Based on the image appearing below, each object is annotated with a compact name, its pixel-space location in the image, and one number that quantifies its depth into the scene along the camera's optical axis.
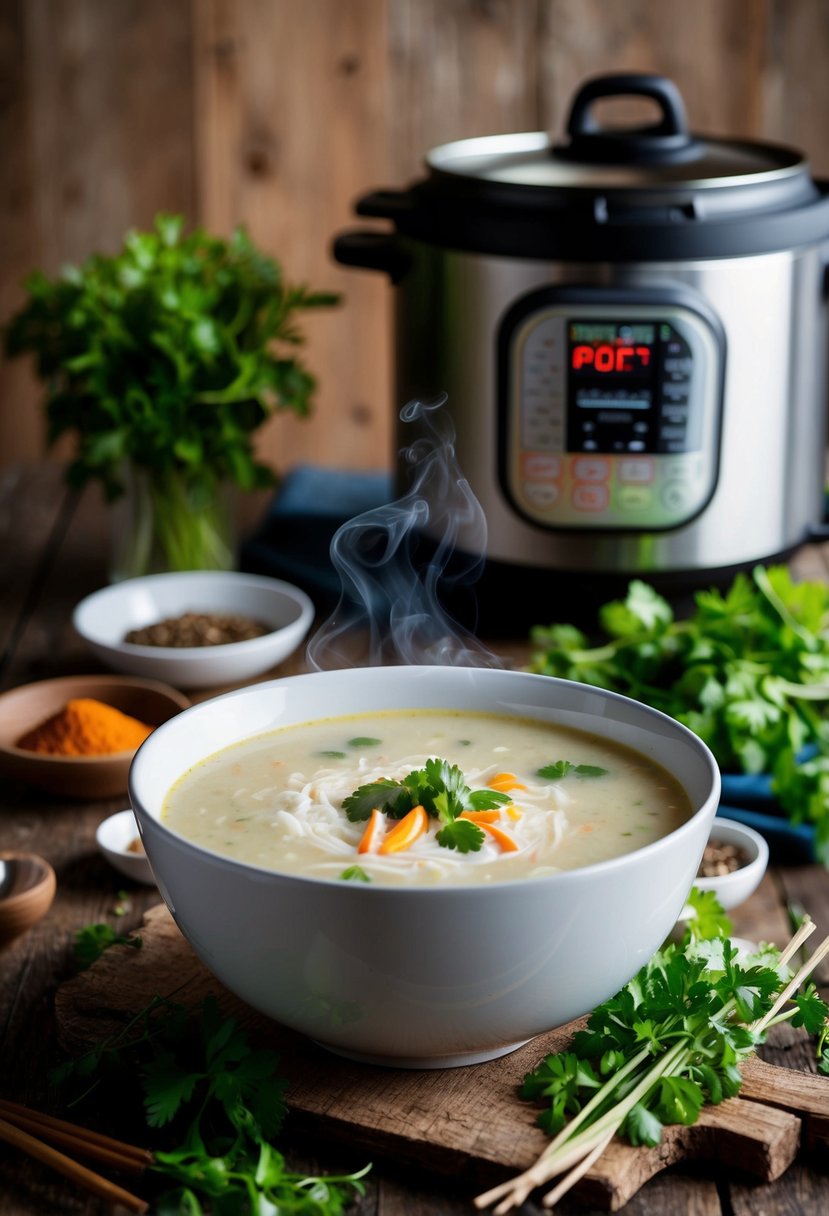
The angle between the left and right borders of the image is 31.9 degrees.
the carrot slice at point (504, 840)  1.05
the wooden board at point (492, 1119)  0.99
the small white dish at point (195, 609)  1.89
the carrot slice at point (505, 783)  1.15
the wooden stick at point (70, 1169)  0.97
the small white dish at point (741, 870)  1.36
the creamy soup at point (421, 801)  1.04
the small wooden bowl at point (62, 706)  1.60
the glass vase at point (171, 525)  2.17
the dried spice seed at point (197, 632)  1.97
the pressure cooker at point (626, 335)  1.85
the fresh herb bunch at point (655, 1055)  0.98
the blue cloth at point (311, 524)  2.21
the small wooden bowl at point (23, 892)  1.31
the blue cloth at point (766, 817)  1.55
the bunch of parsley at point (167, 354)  2.04
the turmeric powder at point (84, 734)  1.64
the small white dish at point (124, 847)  1.45
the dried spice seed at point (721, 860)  1.42
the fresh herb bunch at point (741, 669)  1.56
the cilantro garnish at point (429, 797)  1.08
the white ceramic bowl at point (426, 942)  0.92
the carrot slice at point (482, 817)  1.08
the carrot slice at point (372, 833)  1.04
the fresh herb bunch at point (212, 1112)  0.97
